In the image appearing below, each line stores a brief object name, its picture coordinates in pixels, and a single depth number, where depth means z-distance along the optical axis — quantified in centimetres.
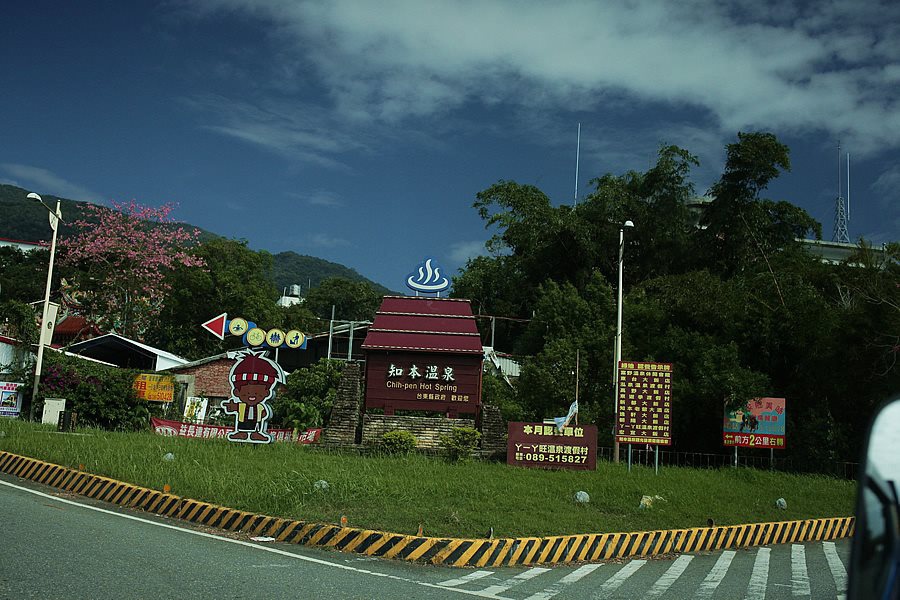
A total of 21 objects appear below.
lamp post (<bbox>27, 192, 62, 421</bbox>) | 2386
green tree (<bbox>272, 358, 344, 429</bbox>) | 2705
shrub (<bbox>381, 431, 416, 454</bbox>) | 1914
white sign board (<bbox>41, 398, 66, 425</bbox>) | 2412
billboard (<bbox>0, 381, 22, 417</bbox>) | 2542
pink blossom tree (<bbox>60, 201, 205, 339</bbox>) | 4088
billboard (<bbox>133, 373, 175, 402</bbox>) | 2670
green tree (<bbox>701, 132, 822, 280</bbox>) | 3097
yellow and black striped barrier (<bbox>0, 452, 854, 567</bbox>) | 1048
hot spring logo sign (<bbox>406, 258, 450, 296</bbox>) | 2344
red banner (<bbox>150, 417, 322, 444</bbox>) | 2290
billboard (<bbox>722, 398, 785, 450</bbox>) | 2202
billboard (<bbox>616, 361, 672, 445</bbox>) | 1927
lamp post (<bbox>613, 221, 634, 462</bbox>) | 2012
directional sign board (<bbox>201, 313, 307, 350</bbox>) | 2236
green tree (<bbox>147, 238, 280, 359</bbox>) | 4244
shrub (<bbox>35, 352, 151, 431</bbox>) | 2578
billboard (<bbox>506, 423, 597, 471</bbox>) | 1839
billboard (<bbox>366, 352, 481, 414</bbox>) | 2108
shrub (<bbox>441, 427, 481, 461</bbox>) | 1883
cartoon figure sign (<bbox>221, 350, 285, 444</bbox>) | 1959
